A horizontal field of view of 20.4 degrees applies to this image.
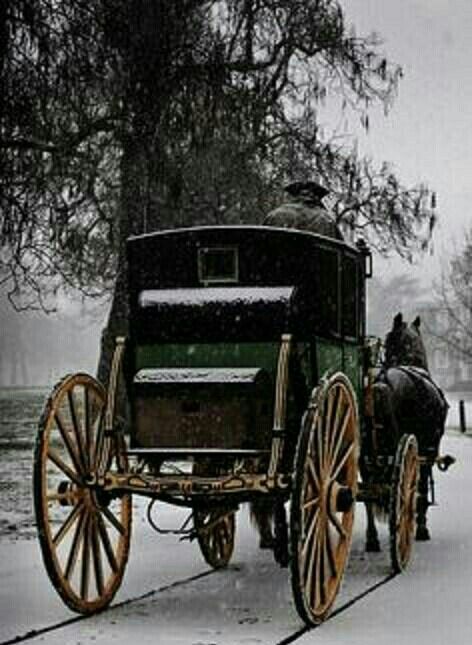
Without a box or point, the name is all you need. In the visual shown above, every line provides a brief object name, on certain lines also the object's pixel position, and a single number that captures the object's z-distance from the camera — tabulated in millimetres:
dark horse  9977
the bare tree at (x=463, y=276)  64000
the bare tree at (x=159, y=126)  12875
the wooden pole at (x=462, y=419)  32625
